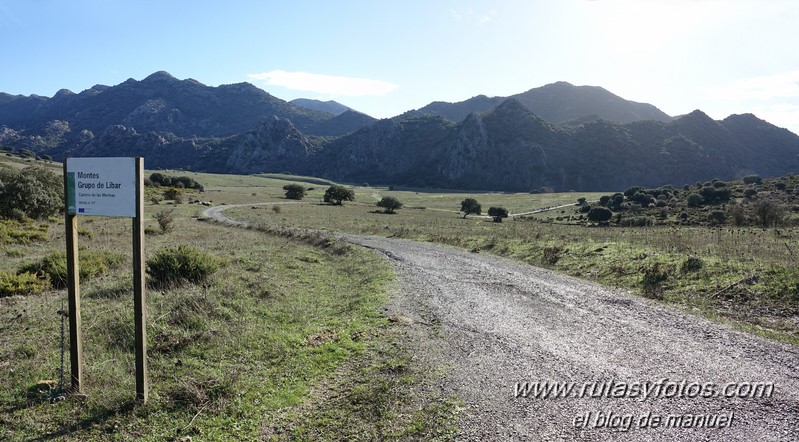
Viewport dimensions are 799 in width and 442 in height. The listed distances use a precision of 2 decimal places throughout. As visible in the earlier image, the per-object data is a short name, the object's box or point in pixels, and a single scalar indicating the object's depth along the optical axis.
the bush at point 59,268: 14.36
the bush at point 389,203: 74.12
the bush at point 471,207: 75.50
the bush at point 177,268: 13.76
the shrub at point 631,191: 81.26
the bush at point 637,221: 44.97
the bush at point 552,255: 21.27
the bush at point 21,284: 13.00
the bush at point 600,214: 56.74
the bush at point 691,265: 15.39
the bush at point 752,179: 81.56
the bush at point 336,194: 87.44
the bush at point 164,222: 31.50
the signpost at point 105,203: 6.31
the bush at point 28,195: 31.52
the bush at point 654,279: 14.11
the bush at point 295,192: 98.12
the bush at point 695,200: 60.19
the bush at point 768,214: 33.56
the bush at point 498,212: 67.56
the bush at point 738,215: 36.17
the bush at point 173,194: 77.56
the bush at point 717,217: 40.94
